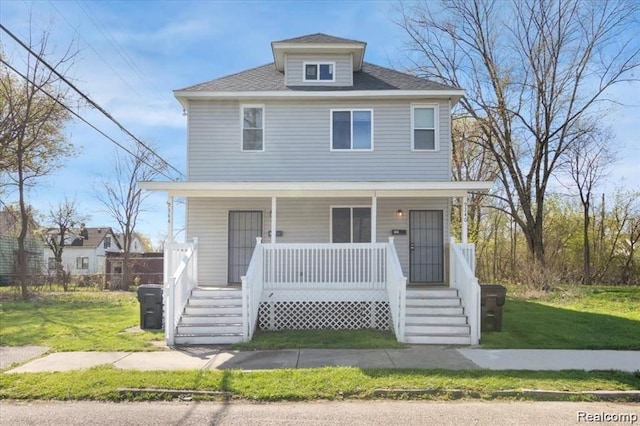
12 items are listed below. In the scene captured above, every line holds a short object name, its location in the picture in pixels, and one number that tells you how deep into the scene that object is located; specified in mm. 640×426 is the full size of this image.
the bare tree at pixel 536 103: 19984
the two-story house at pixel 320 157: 12758
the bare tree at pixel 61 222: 30820
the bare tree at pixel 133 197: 26328
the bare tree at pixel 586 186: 21266
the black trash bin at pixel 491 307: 9797
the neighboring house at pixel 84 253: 44688
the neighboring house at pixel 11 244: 26531
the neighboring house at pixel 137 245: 55462
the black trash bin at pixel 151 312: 10391
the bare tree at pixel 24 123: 17375
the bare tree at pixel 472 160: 22859
